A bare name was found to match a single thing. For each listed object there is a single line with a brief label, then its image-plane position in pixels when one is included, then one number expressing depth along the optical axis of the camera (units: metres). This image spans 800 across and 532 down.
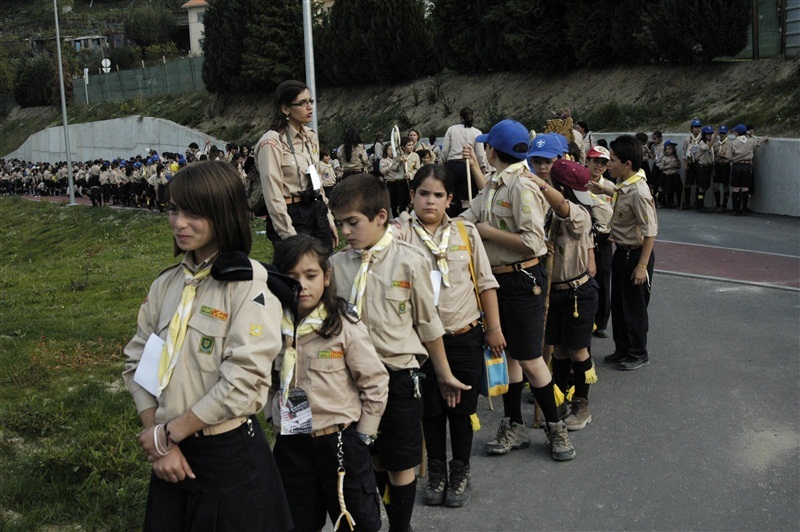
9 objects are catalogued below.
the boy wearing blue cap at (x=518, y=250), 5.66
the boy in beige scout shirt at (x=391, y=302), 4.36
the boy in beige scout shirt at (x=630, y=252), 7.72
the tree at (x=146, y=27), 91.12
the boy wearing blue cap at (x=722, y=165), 18.90
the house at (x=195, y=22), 85.69
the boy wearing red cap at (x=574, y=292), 6.42
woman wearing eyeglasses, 6.47
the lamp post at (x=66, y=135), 36.19
